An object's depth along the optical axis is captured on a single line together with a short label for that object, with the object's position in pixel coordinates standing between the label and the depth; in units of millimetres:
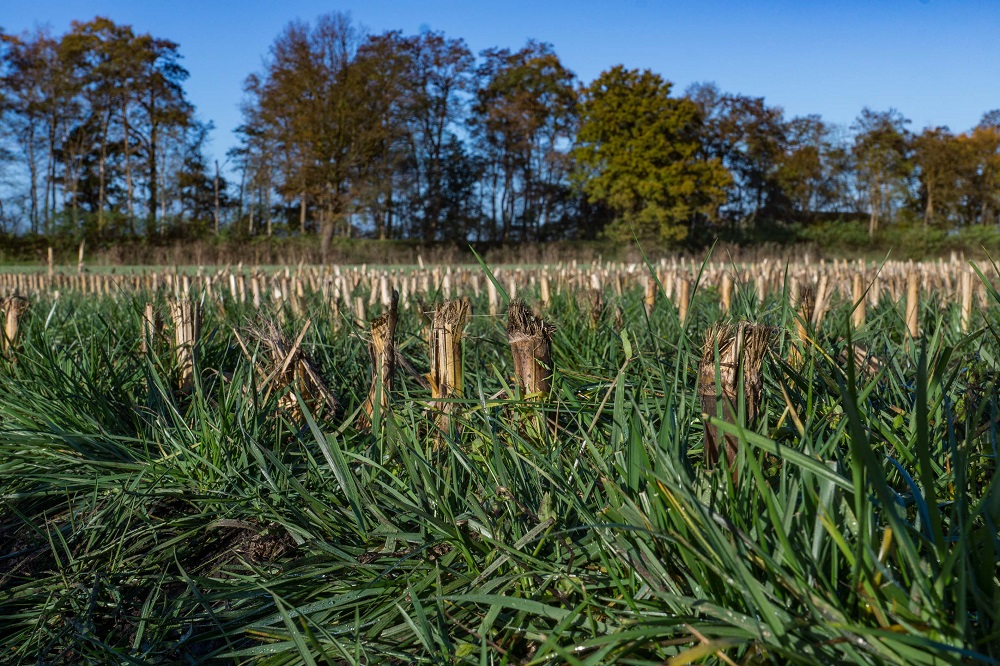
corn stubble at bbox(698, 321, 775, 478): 1548
